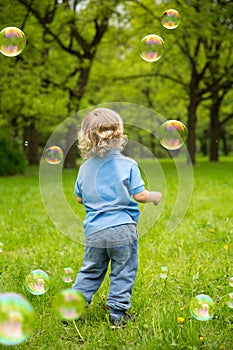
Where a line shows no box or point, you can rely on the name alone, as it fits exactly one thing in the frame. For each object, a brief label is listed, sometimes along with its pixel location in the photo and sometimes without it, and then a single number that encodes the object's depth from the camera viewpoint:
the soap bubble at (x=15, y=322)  2.04
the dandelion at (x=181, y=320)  2.55
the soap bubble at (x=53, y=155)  3.71
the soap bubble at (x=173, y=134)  3.84
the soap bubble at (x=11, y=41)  4.23
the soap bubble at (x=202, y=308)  2.50
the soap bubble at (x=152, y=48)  4.45
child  2.67
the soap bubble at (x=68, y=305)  2.40
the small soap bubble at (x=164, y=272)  3.20
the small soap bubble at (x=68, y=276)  3.12
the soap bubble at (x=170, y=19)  4.82
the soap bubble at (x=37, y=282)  2.82
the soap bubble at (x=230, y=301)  2.73
